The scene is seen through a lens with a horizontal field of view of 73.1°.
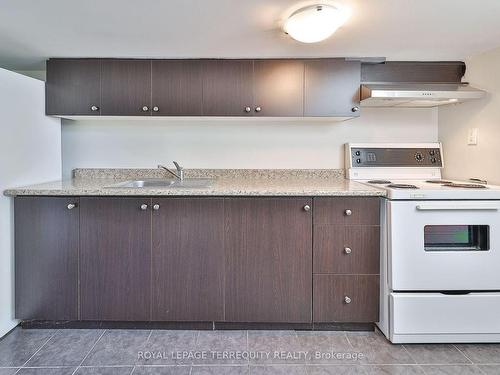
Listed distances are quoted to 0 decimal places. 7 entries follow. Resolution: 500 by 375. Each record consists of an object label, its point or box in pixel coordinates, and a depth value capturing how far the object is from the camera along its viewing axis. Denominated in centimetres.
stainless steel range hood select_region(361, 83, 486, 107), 210
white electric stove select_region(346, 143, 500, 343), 186
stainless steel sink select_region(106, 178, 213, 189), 253
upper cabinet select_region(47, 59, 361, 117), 229
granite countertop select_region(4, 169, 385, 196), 193
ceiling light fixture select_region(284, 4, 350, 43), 153
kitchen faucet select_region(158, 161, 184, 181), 251
